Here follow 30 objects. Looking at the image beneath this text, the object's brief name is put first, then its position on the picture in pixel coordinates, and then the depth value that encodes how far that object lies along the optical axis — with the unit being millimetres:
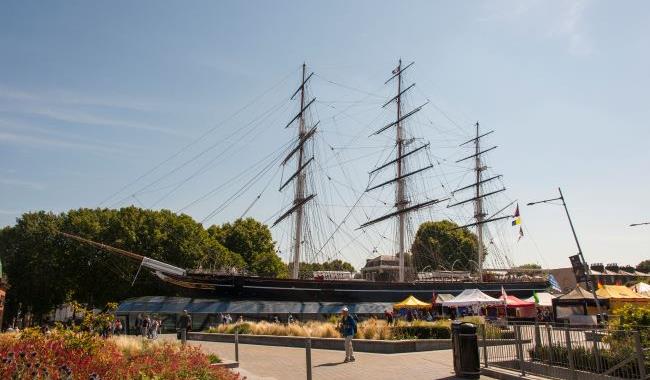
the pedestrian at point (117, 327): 27656
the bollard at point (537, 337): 11086
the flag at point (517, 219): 36219
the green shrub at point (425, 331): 18094
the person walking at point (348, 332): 13820
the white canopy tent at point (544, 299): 28416
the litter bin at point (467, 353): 10867
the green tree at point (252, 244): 58625
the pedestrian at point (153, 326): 25162
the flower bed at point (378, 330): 17641
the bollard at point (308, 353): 9420
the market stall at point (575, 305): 23241
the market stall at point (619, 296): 23500
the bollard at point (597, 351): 9555
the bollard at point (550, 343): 10633
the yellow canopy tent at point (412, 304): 29859
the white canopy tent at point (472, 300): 27391
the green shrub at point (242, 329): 23216
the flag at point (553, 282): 29458
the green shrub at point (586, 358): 9070
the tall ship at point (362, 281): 37469
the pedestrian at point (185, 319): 20283
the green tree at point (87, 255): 45781
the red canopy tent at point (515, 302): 29069
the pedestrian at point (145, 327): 25819
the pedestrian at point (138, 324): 28539
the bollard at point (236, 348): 13944
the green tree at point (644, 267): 97925
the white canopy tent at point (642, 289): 28469
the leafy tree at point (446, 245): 77688
